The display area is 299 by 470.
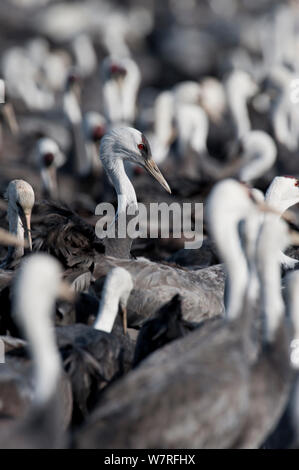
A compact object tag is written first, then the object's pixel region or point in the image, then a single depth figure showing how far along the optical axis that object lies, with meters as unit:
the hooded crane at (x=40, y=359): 8.80
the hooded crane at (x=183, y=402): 9.20
